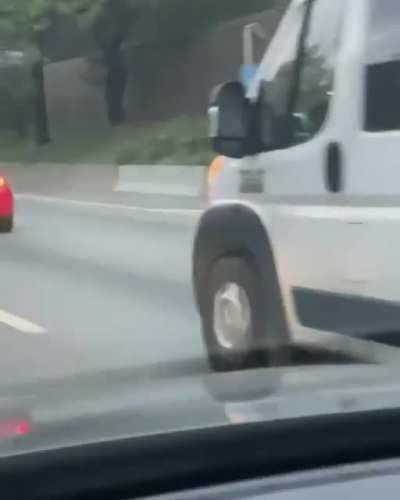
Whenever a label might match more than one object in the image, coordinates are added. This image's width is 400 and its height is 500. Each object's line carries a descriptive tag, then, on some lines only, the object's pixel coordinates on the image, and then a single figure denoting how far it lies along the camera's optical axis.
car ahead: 23.17
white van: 7.90
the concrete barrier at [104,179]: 33.44
